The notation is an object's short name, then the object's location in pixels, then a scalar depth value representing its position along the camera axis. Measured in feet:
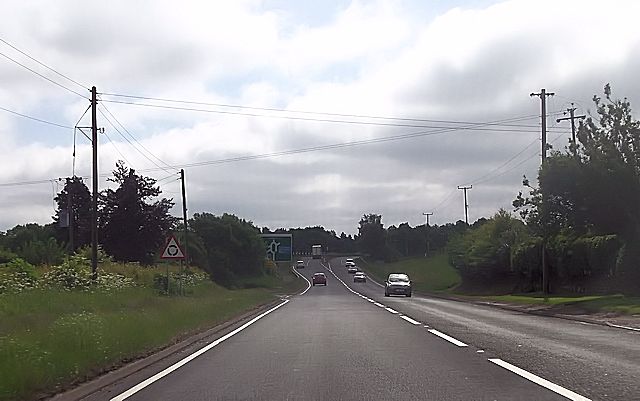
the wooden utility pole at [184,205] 202.90
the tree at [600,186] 122.31
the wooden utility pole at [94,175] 130.93
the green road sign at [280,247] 263.49
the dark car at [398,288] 204.13
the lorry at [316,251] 467.93
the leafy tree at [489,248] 222.89
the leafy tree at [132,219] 183.52
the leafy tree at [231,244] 296.10
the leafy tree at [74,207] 248.93
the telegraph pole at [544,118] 148.25
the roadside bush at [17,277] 105.50
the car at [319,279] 320.91
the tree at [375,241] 620.90
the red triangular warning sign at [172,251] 101.35
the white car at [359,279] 349.41
